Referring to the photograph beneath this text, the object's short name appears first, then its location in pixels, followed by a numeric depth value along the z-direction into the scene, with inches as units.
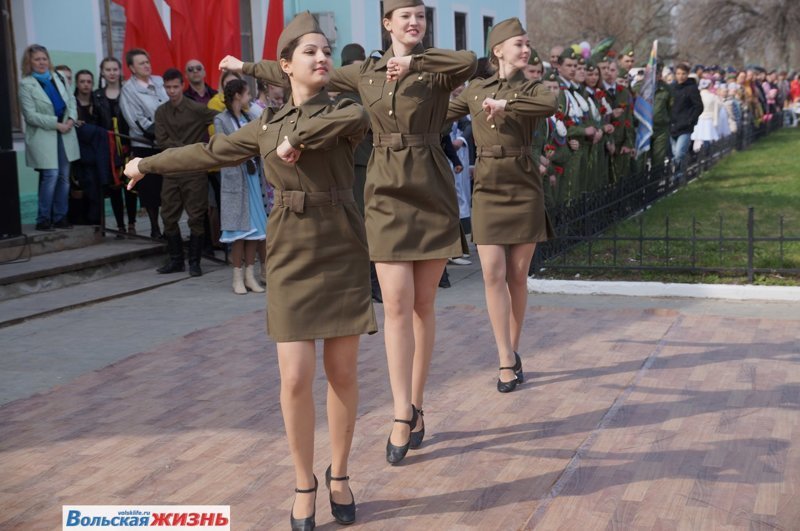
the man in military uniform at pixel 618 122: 572.7
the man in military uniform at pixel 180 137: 413.1
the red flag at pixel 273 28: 497.4
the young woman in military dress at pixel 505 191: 245.8
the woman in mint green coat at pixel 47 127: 430.0
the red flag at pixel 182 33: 490.9
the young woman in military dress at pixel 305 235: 166.4
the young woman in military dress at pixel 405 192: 205.9
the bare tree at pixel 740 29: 2175.2
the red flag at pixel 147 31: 482.6
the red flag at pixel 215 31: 502.9
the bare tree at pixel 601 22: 2087.8
